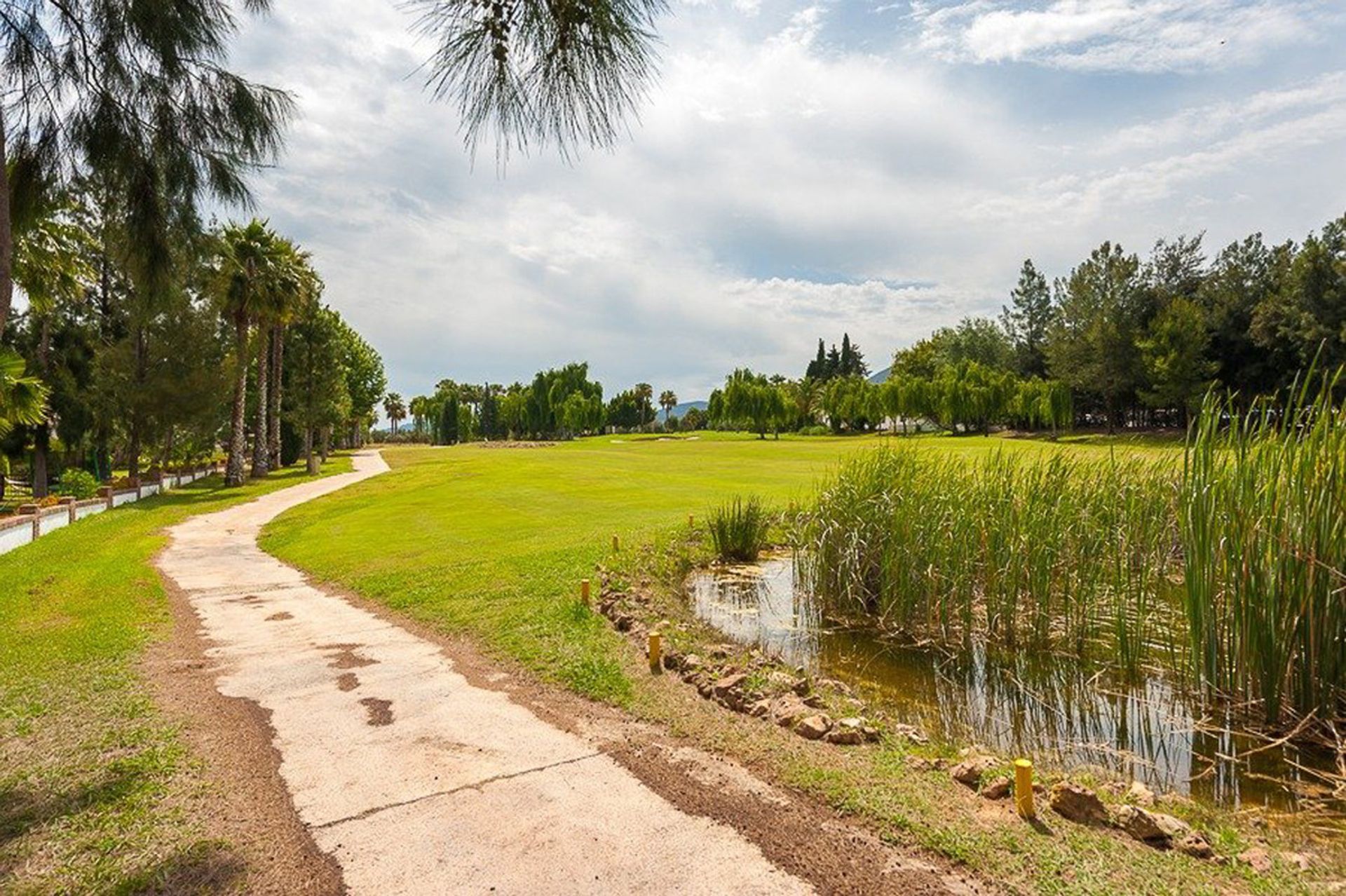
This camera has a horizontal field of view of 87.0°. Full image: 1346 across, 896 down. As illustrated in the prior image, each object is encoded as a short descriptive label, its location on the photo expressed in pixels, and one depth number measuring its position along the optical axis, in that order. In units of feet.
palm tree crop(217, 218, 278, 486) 97.55
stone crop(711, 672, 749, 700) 20.22
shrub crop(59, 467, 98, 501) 78.48
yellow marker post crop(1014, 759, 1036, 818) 13.38
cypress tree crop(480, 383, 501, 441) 378.12
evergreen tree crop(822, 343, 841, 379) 367.45
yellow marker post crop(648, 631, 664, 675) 22.99
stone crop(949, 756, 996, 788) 15.00
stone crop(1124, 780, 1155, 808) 14.46
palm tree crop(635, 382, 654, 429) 376.68
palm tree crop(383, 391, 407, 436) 431.02
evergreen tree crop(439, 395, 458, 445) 350.43
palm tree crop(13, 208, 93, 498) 29.36
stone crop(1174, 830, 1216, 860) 12.26
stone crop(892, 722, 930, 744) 17.82
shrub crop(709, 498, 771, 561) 46.78
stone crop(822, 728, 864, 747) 17.26
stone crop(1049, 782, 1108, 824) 13.37
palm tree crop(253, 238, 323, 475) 107.24
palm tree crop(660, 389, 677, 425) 407.85
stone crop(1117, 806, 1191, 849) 12.76
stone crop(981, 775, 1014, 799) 14.28
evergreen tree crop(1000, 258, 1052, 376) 259.60
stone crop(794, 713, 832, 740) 17.60
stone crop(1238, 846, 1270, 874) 11.93
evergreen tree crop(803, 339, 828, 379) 370.32
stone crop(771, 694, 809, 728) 18.45
